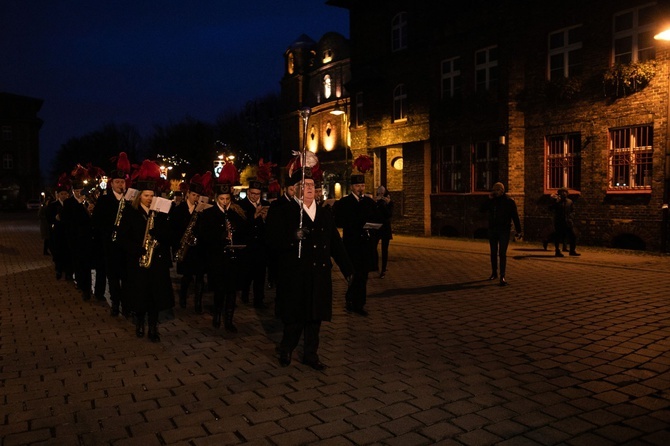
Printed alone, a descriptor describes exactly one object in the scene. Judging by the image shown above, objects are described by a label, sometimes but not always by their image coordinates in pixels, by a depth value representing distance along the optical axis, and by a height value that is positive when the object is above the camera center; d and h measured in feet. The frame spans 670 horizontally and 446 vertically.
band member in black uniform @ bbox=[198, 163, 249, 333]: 24.88 -2.06
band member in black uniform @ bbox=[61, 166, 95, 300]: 33.17 -1.72
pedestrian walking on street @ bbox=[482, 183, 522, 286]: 38.50 -1.48
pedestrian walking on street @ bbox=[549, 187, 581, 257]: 54.03 -2.27
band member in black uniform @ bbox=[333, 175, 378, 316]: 28.89 -1.94
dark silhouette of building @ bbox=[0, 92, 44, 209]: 287.48 +28.57
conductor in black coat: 19.26 -2.38
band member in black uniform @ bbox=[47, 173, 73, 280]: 40.12 -2.05
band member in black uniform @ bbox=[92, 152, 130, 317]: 28.32 -0.89
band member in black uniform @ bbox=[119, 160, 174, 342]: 23.24 -2.07
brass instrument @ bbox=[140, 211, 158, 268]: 23.22 -1.69
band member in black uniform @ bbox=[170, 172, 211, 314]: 30.27 -2.16
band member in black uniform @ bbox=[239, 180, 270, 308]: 29.76 -2.30
